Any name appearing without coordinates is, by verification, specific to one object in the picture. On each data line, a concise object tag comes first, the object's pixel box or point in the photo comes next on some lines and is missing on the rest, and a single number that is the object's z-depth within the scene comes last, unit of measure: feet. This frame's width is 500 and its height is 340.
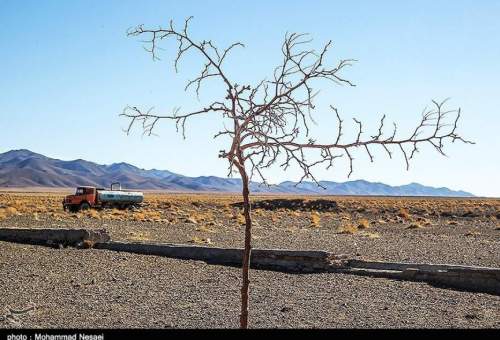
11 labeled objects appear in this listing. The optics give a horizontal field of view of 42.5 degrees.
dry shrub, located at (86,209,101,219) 113.36
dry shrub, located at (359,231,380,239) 81.25
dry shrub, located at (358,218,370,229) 104.27
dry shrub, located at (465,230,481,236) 89.25
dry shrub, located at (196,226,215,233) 86.99
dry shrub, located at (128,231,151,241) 67.46
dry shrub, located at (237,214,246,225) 110.98
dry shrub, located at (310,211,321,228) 108.88
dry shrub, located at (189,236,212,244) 67.20
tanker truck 136.15
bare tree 15.55
